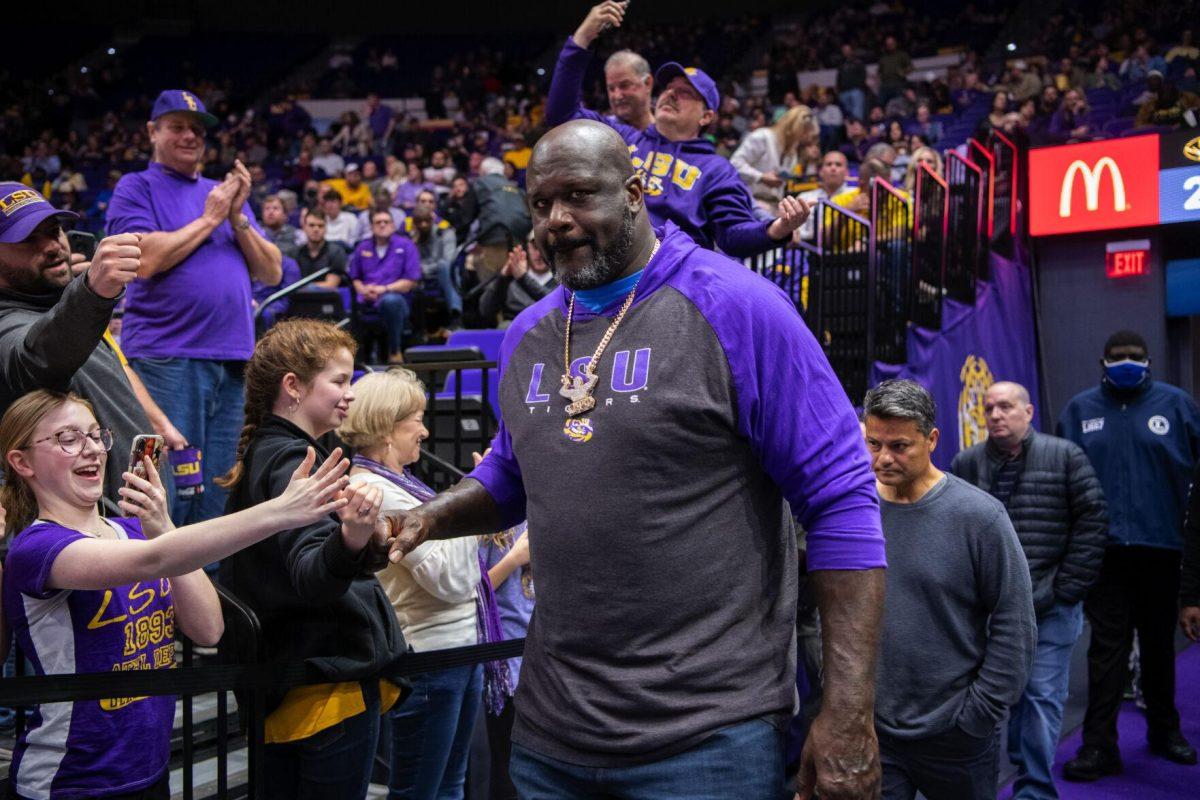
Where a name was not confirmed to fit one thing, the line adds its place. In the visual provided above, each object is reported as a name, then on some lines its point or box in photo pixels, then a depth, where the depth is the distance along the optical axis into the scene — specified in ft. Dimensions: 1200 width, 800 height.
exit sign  35.24
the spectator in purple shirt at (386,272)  35.88
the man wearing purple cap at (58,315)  9.16
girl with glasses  8.09
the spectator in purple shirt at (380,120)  74.95
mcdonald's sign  33.58
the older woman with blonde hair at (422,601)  11.44
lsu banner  26.03
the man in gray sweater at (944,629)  12.05
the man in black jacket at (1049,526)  18.15
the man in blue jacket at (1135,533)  20.03
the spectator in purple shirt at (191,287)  15.10
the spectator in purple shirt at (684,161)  15.03
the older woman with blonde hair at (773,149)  27.89
